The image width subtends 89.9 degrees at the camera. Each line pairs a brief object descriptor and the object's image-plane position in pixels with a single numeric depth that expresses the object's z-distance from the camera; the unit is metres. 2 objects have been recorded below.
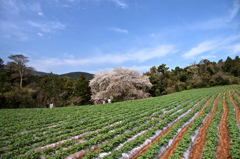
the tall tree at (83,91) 34.69
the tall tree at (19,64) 27.18
